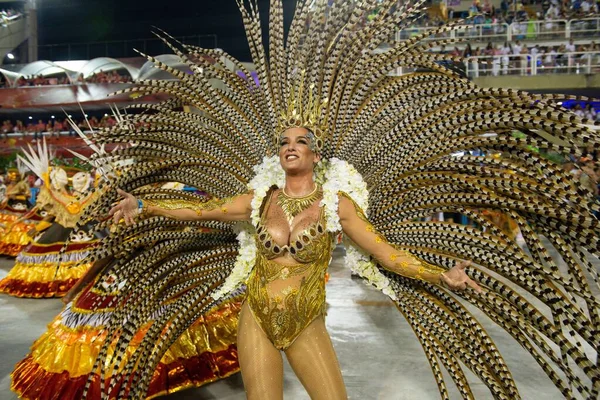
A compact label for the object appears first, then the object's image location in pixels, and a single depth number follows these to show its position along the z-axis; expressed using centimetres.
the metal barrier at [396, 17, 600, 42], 1797
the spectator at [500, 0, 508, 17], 2025
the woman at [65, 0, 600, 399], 250
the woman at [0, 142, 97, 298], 673
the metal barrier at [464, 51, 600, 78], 1684
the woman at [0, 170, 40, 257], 1035
